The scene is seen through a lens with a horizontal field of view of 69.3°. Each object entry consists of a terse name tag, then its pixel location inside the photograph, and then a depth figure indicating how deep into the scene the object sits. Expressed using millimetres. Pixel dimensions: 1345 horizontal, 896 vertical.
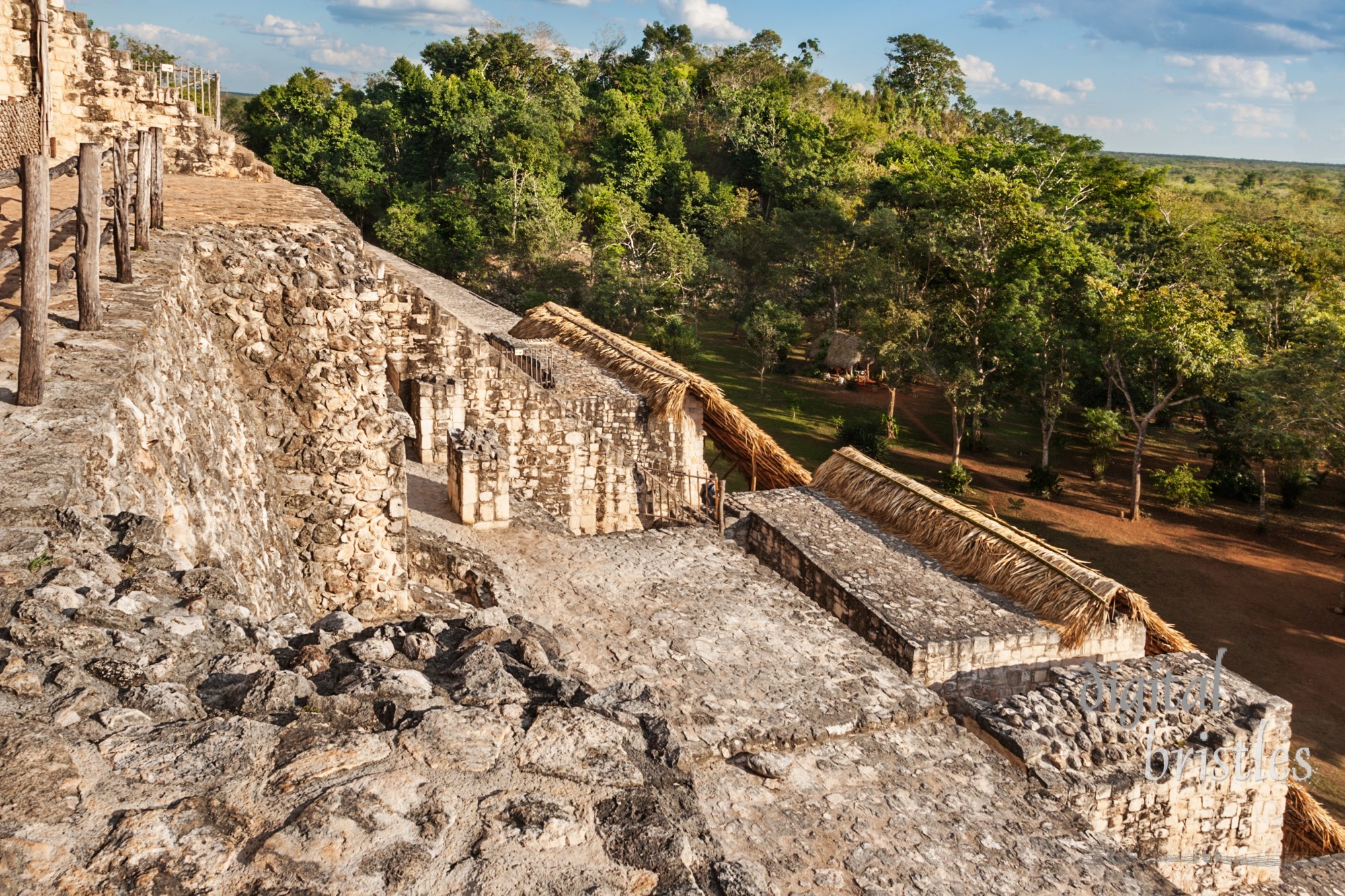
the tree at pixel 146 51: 35250
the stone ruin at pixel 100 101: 10633
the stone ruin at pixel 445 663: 2334
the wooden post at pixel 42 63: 10547
